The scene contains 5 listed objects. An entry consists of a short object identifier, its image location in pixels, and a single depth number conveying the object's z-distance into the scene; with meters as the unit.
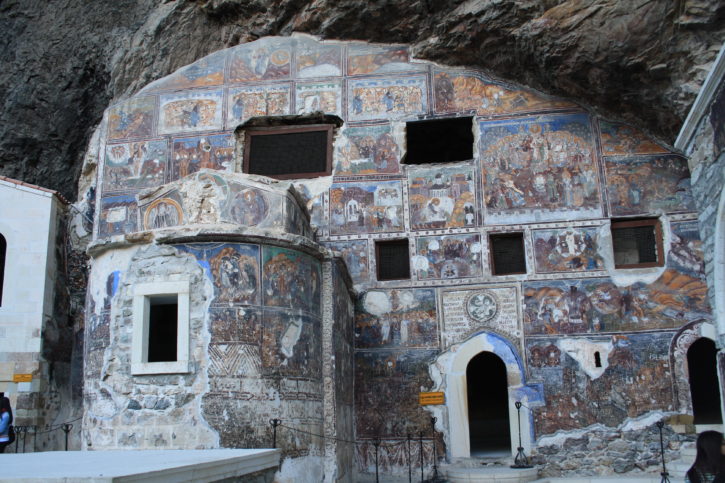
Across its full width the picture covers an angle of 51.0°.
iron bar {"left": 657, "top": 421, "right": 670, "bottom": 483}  11.43
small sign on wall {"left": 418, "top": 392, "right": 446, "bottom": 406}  12.79
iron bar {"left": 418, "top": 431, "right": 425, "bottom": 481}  12.30
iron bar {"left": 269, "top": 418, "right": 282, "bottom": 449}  9.45
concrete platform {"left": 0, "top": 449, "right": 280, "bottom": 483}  4.36
